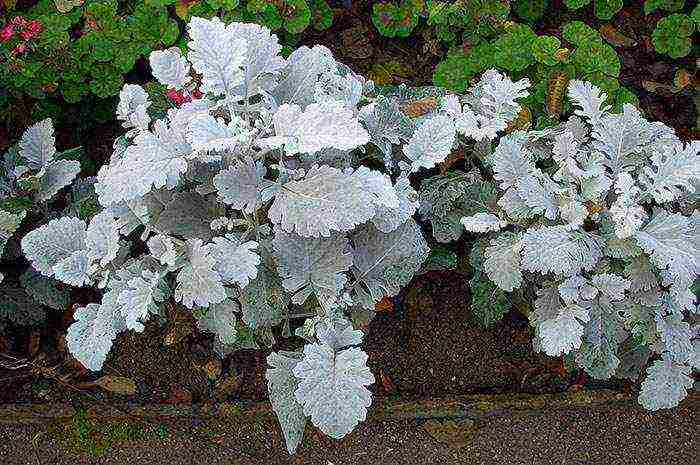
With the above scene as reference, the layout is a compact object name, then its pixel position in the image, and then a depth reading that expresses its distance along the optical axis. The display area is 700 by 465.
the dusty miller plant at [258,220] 1.81
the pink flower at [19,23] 2.26
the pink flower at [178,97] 2.17
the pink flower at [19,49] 2.23
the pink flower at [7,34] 2.25
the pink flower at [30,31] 2.26
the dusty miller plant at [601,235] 1.97
